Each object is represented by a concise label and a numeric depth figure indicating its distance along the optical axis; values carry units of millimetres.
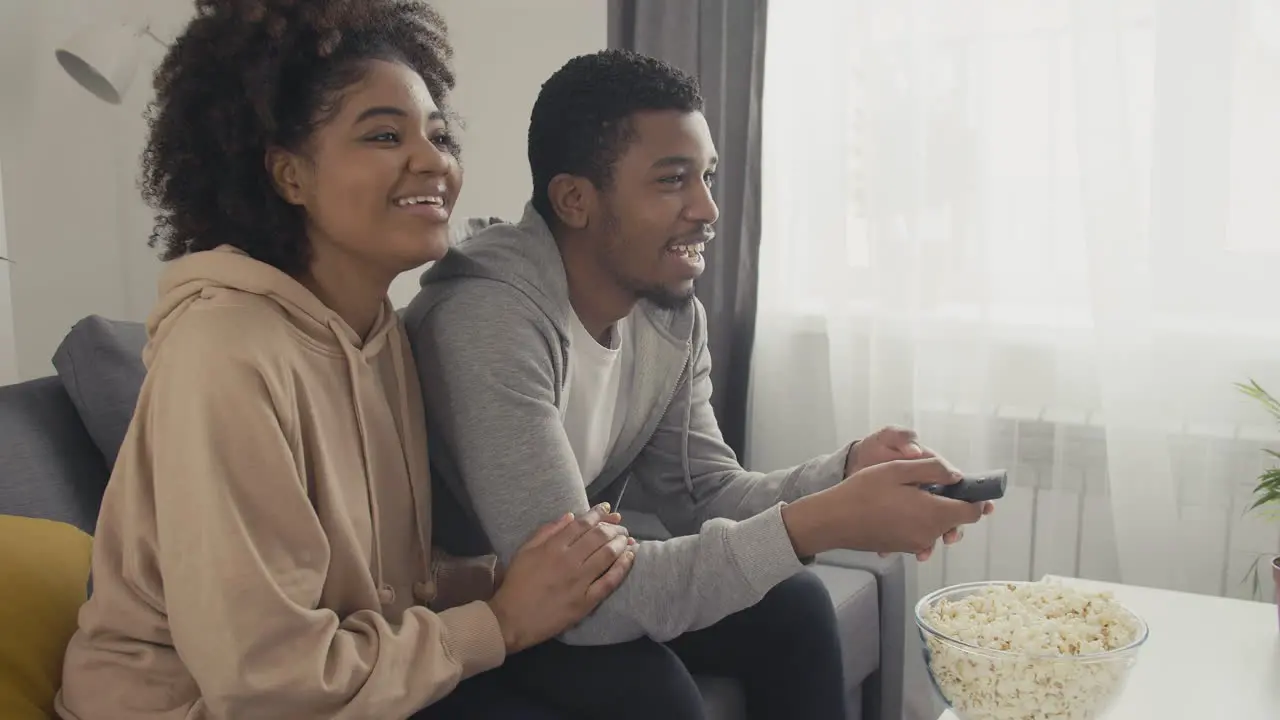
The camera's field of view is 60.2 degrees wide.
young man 1179
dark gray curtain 2424
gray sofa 1422
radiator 2072
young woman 988
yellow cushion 1146
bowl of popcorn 1016
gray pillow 1521
